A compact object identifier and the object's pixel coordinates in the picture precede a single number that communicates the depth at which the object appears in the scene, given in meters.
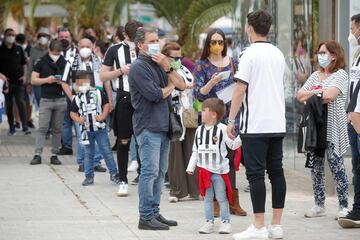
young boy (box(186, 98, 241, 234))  9.39
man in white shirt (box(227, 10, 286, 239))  8.82
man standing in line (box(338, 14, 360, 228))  9.48
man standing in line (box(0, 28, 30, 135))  20.33
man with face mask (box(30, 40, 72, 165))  15.57
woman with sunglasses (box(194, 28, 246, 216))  10.52
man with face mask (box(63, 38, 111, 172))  14.41
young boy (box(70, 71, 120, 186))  12.80
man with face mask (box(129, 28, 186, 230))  9.34
